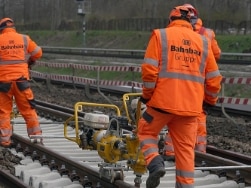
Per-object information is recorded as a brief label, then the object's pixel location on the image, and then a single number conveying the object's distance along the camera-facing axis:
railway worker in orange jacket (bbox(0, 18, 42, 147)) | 16.80
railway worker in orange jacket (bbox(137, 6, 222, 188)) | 10.33
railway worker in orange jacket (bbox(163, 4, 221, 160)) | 14.56
